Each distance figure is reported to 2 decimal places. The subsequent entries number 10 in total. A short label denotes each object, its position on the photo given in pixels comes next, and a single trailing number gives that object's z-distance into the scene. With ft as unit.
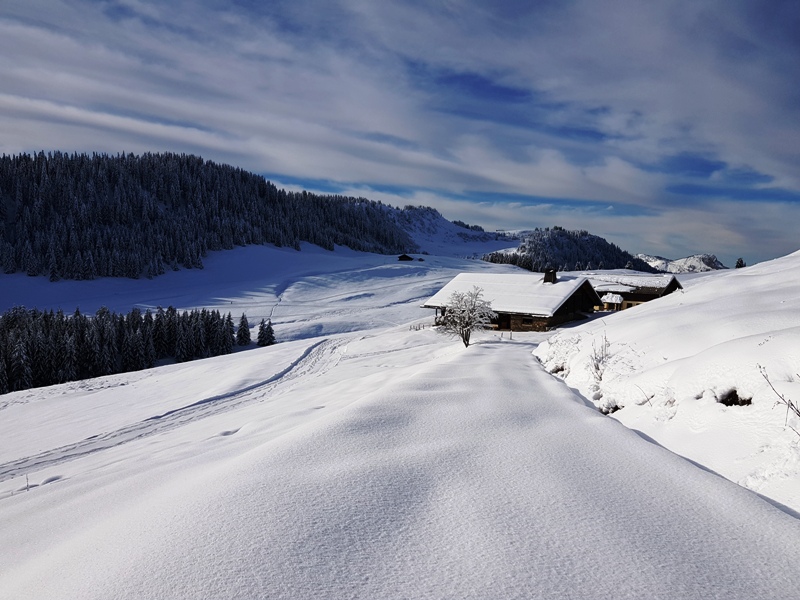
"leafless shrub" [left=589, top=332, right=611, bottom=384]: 39.27
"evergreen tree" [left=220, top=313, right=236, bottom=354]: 185.78
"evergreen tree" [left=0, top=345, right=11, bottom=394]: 136.67
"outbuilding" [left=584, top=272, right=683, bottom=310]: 175.42
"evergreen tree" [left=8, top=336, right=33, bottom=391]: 140.46
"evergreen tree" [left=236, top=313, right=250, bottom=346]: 190.90
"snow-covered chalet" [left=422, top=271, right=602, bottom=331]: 142.31
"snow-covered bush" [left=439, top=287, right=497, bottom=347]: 103.30
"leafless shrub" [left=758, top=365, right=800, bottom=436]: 18.84
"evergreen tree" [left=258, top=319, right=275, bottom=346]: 181.68
